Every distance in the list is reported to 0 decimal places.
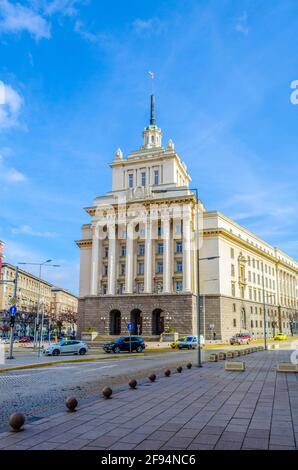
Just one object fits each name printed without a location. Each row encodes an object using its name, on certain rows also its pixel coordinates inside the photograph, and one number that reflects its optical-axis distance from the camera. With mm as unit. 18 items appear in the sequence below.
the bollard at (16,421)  7855
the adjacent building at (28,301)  96594
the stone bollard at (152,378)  15548
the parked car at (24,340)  70369
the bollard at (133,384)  13829
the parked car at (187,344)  44500
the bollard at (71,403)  9820
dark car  37406
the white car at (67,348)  34469
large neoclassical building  60531
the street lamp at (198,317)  21723
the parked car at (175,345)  45625
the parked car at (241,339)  55209
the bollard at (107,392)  11781
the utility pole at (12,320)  28062
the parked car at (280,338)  67775
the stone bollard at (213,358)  26031
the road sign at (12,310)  27728
